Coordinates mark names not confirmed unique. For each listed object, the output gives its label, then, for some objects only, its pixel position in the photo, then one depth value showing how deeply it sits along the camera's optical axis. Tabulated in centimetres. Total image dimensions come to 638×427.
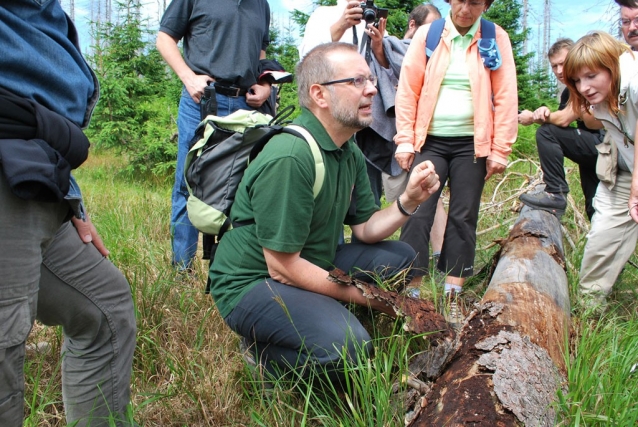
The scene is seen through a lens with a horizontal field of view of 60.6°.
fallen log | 182
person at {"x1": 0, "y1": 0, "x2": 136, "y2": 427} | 151
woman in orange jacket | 369
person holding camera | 378
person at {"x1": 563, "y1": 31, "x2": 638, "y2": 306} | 334
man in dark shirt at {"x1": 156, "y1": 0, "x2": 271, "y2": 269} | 371
